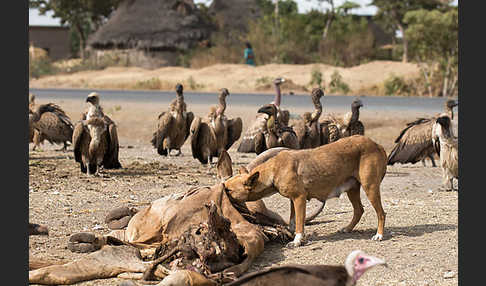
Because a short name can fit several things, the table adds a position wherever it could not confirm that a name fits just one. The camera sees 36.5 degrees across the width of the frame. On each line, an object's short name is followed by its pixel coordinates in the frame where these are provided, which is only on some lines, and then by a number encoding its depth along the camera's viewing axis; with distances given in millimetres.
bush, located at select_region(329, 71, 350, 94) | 32250
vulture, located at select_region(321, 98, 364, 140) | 12914
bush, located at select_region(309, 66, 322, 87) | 32938
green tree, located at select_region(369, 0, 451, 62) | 39531
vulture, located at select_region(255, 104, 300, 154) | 11281
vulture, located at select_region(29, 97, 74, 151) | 15273
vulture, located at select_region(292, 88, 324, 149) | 12297
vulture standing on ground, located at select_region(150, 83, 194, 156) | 14961
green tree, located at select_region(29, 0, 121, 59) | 54062
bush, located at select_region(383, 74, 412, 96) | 31406
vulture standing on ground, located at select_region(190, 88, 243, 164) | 13680
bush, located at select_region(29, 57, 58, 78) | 46531
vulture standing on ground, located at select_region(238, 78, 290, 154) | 11648
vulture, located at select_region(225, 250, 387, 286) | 4098
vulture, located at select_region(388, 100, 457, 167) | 12961
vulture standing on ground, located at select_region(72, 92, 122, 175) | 11578
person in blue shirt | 39438
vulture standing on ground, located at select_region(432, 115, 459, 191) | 11031
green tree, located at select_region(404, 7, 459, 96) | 29797
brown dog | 6754
